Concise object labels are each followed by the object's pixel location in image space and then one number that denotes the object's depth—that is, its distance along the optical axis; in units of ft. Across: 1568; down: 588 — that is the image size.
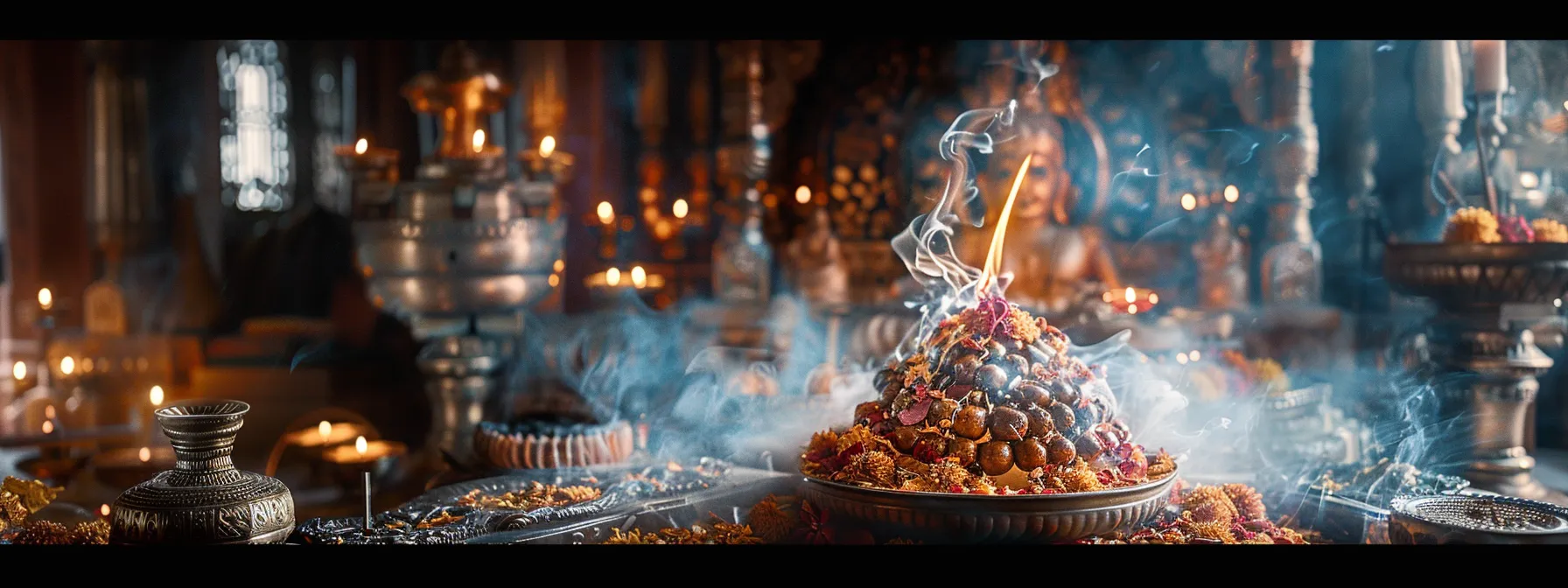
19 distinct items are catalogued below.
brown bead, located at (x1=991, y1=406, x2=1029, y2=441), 8.60
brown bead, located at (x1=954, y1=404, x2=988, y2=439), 8.64
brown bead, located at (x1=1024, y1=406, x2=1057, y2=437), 8.64
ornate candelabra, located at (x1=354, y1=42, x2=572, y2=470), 12.95
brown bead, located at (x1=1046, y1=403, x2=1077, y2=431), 8.70
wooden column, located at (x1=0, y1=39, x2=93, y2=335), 20.31
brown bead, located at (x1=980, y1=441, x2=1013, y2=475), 8.52
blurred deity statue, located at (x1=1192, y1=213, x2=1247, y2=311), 16.16
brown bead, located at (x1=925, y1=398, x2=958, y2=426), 8.80
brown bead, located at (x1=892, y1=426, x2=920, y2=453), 8.87
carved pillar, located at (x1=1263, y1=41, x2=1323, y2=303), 15.92
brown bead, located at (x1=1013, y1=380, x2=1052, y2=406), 8.79
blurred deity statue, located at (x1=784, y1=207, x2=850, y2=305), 17.07
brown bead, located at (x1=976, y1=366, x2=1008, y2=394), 8.87
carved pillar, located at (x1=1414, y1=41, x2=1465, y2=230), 14.46
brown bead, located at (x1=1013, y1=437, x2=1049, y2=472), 8.53
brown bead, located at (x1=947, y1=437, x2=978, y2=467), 8.59
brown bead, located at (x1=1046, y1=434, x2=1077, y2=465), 8.55
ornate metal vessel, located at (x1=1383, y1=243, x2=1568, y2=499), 11.34
